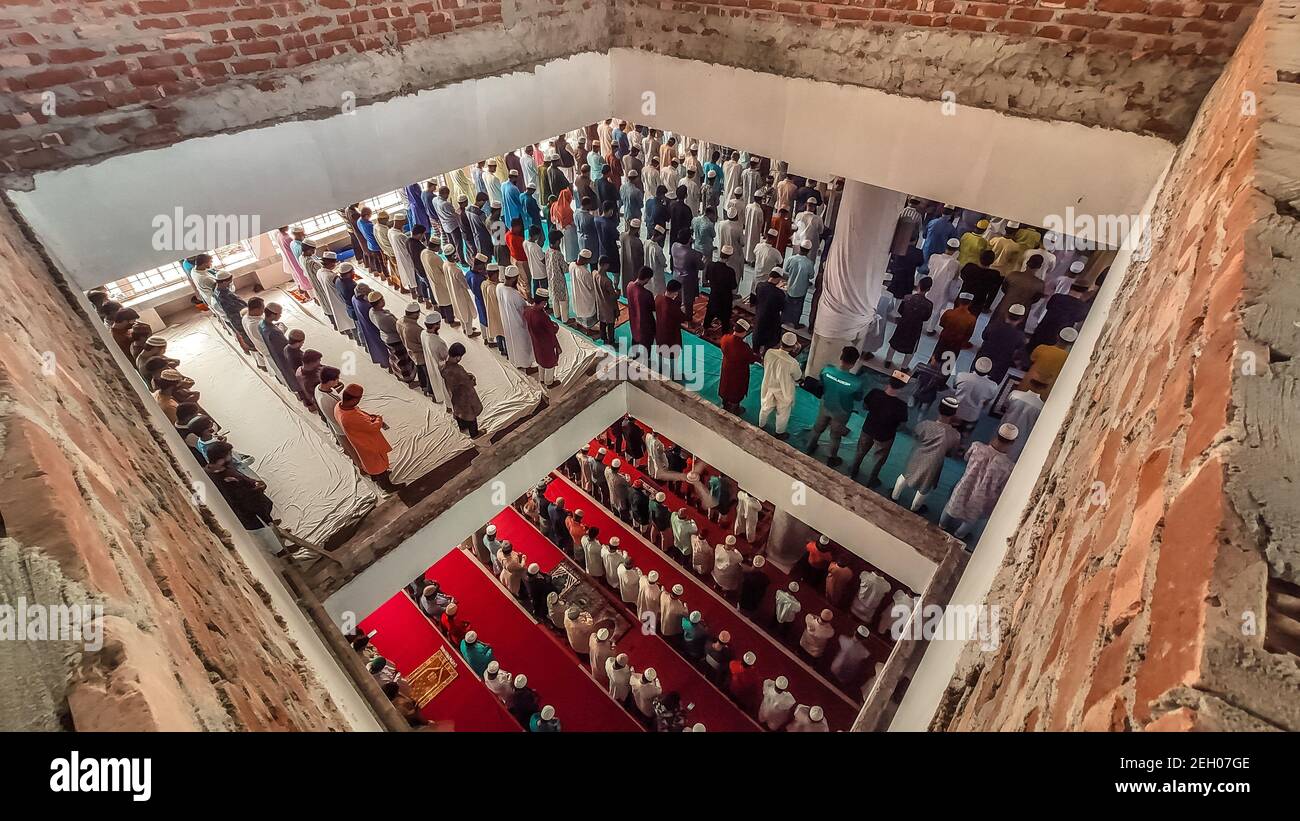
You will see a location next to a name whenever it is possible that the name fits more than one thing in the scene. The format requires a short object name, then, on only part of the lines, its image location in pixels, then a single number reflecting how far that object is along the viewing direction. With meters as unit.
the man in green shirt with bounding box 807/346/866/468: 5.12
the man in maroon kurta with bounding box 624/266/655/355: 6.35
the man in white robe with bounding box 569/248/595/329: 6.75
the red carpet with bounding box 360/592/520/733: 6.47
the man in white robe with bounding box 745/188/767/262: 8.15
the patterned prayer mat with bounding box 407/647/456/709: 6.66
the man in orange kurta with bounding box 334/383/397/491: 4.79
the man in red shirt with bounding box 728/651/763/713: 6.03
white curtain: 5.48
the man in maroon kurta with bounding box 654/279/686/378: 6.26
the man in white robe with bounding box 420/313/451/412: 5.82
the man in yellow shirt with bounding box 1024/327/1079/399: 5.17
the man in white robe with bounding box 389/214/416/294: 7.38
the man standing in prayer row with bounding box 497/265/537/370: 6.14
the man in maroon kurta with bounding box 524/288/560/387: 6.00
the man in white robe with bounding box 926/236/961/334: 6.68
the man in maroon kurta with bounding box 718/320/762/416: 5.67
